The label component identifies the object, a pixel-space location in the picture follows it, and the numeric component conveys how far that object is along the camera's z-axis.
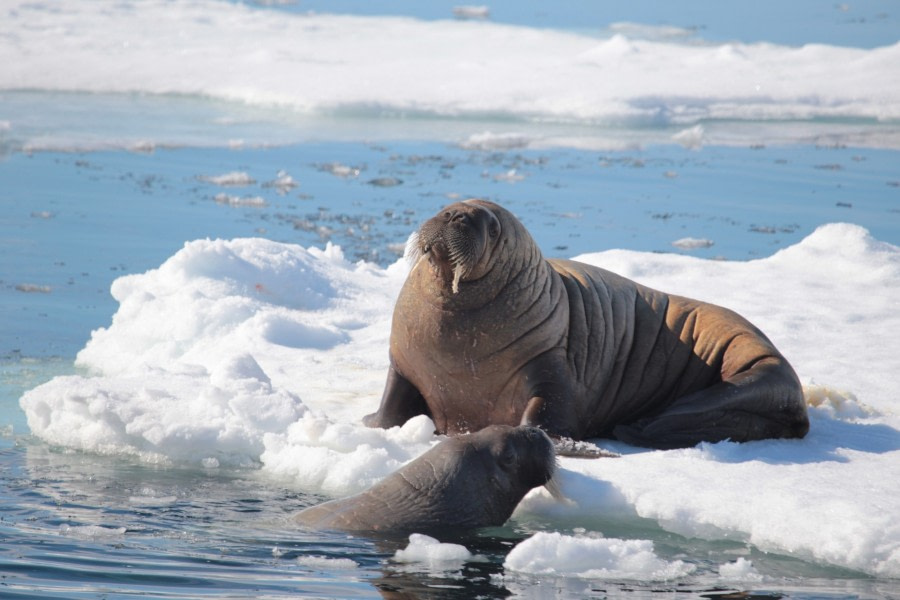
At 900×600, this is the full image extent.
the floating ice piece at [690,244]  22.77
